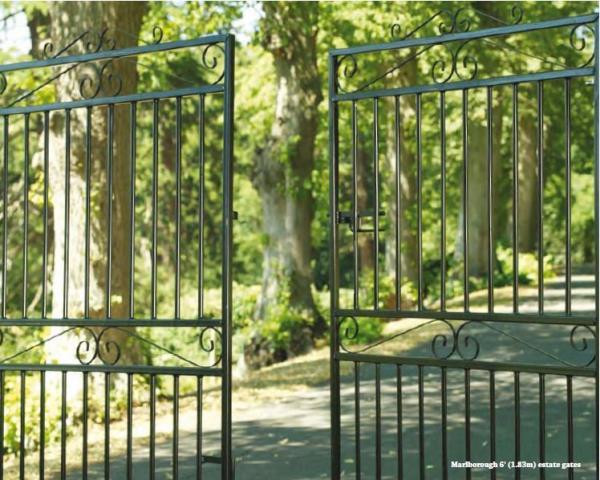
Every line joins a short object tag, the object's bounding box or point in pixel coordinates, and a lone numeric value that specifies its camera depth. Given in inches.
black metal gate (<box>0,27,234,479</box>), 217.2
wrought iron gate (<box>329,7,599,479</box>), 200.4
